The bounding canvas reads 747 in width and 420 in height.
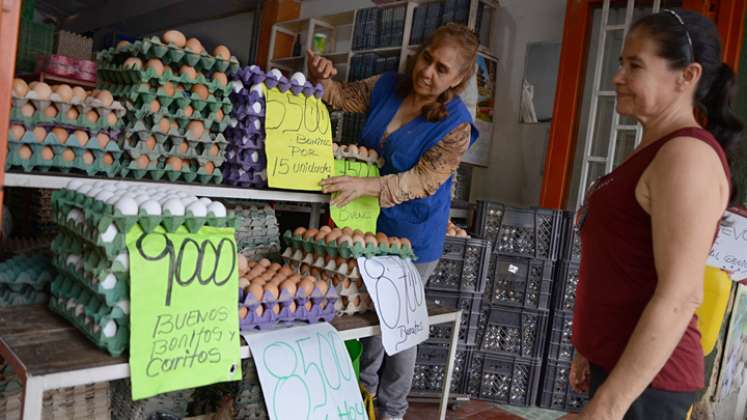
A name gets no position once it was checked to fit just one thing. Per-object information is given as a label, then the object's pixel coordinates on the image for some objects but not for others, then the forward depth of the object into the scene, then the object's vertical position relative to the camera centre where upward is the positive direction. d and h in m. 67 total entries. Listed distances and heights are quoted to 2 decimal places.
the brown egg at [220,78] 1.60 +0.26
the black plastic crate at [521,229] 3.39 -0.11
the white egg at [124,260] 1.16 -0.20
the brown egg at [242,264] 1.58 -0.25
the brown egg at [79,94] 1.42 +0.15
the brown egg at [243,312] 1.41 -0.34
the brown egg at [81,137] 1.42 +0.04
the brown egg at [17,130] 1.34 +0.03
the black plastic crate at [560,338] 3.39 -0.72
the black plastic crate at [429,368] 3.13 -0.92
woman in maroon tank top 0.94 +0.01
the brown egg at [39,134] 1.37 +0.04
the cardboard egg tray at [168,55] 1.48 +0.29
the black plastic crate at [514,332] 3.41 -0.72
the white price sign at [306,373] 1.39 -0.49
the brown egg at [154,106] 1.50 +0.15
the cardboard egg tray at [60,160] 1.34 -0.02
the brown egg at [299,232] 1.86 -0.16
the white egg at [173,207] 1.23 -0.09
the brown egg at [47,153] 1.39 -0.01
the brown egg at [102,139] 1.46 +0.04
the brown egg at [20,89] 1.34 +0.13
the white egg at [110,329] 1.16 -0.35
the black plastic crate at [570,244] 3.36 -0.15
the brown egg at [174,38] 1.51 +0.34
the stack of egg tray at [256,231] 1.92 -0.19
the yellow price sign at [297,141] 1.71 +0.12
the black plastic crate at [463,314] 3.15 -0.62
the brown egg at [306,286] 1.54 -0.28
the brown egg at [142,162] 1.54 +0.00
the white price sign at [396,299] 1.71 -0.32
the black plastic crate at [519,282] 3.39 -0.42
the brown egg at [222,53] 1.62 +0.34
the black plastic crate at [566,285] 3.36 -0.40
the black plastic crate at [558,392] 3.39 -1.04
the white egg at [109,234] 1.15 -0.15
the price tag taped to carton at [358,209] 1.91 -0.06
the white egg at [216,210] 1.32 -0.09
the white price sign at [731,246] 2.55 -0.03
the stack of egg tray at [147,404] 1.65 -0.73
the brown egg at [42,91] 1.37 +0.14
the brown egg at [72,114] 1.41 +0.09
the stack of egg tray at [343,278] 1.70 -0.27
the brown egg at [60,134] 1.39 +0.04
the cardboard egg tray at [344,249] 1.70 -0.18
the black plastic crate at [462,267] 3.18 -0.35
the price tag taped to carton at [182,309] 1.16 -0.30
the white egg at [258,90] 1.66 +0.25
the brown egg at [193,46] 1.56 +0.33
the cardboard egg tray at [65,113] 1.34 +0.09
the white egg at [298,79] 1.78 +0.32
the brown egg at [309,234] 1.82 -0.16
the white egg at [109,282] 1.15 -0.25
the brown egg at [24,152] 1.35 -0.01
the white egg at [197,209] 1.27 -0.09
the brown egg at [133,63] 1.48 +0.25
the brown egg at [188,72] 1.53 +0.25
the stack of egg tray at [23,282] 1.42 -0.34
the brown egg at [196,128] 1.58 +0.11
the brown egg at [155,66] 1.47 +0.25
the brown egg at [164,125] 1.52 +0.10
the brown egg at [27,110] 1.34 +0.09
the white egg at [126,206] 1.17 -0.10
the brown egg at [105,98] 1.45 +0.15
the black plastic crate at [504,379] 3.41 -1.01
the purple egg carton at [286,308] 1.42 -0.34
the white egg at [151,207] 1.20 -0.09
